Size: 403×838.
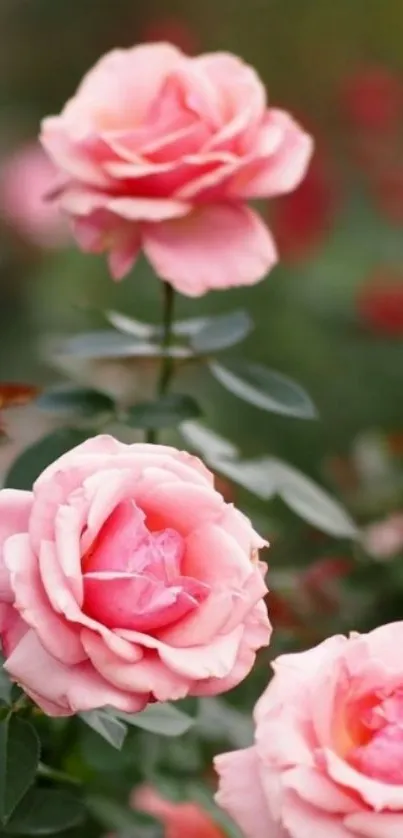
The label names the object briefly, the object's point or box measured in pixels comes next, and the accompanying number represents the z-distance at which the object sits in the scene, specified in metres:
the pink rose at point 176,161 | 1.06
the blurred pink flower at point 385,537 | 1.25
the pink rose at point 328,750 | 0.88
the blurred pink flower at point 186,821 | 1.15
